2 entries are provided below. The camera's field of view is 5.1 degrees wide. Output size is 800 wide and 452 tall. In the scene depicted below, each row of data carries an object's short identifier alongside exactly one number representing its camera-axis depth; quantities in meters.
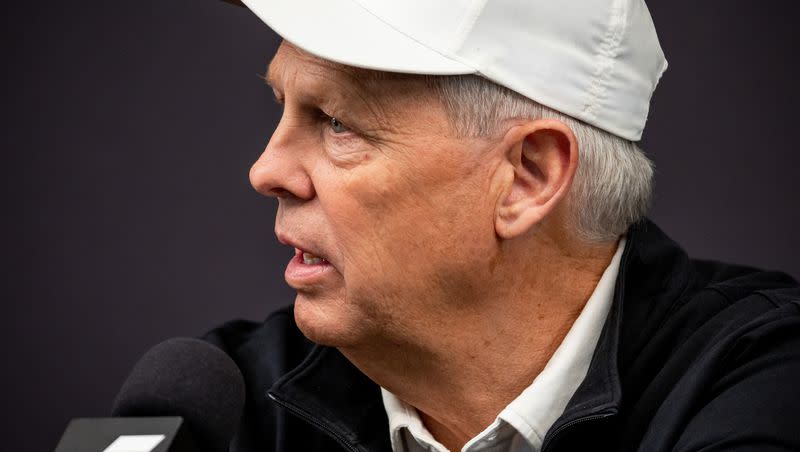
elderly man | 4.92
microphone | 4.79
